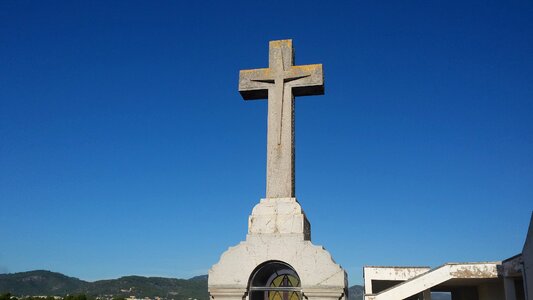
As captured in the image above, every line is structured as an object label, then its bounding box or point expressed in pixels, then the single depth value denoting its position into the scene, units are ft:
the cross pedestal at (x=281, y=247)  27.37
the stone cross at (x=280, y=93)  30.30
